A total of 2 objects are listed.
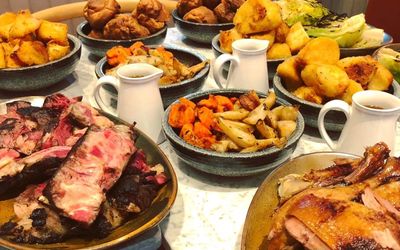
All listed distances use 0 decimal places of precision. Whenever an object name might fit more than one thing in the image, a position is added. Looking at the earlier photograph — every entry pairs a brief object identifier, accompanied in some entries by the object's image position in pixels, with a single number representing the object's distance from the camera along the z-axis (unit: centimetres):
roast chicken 70
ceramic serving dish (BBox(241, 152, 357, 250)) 85
